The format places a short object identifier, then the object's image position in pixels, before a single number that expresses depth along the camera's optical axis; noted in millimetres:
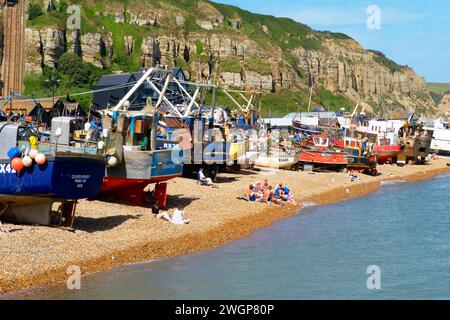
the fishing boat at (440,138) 96250
